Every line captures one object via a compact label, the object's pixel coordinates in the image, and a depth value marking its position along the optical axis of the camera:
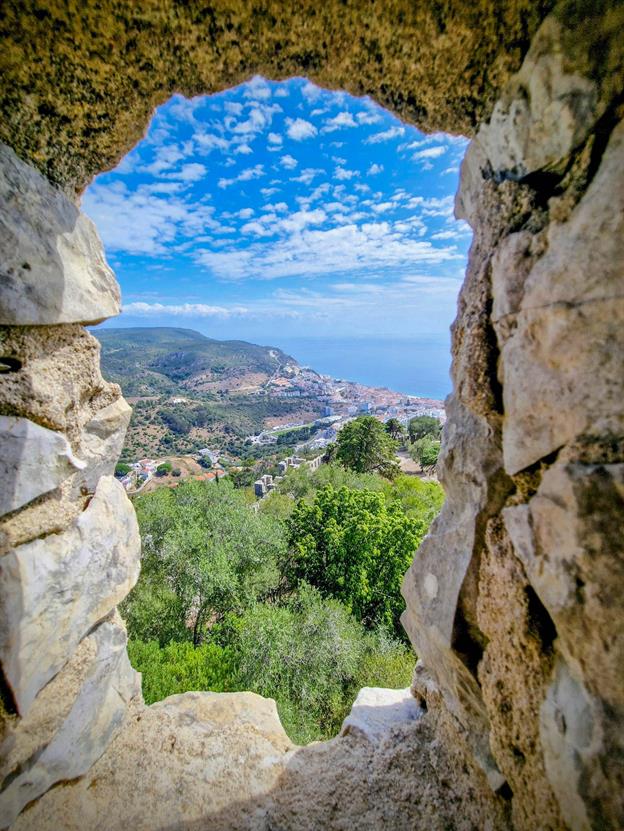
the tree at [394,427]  48.38
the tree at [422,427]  52.09
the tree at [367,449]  33.00
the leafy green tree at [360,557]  13.90
